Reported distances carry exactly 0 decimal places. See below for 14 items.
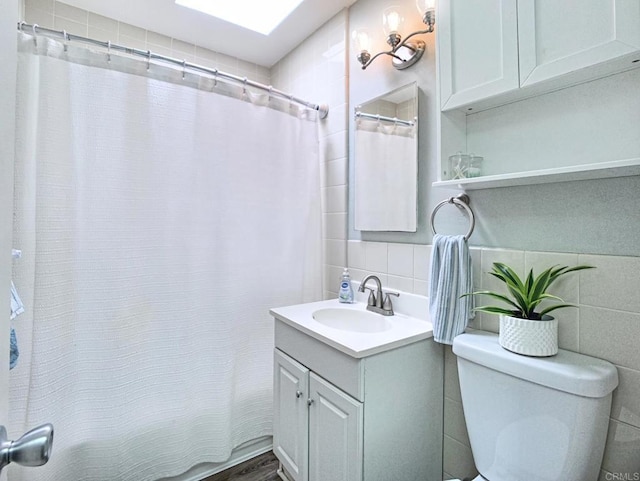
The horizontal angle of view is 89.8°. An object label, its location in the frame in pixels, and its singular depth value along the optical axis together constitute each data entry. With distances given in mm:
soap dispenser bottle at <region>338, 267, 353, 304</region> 1740
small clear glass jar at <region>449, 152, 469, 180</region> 1185
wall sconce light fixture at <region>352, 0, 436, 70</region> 1359
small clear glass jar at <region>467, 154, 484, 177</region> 1188
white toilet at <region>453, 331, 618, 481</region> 832
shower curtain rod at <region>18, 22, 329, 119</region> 1247
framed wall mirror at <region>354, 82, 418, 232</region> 1499
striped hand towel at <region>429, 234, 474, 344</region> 1174
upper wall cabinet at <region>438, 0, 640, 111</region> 816
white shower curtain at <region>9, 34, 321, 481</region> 1247
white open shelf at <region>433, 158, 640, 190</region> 807
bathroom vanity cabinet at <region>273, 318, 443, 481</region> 1088
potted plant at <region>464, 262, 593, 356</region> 929
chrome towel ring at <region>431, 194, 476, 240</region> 1209
